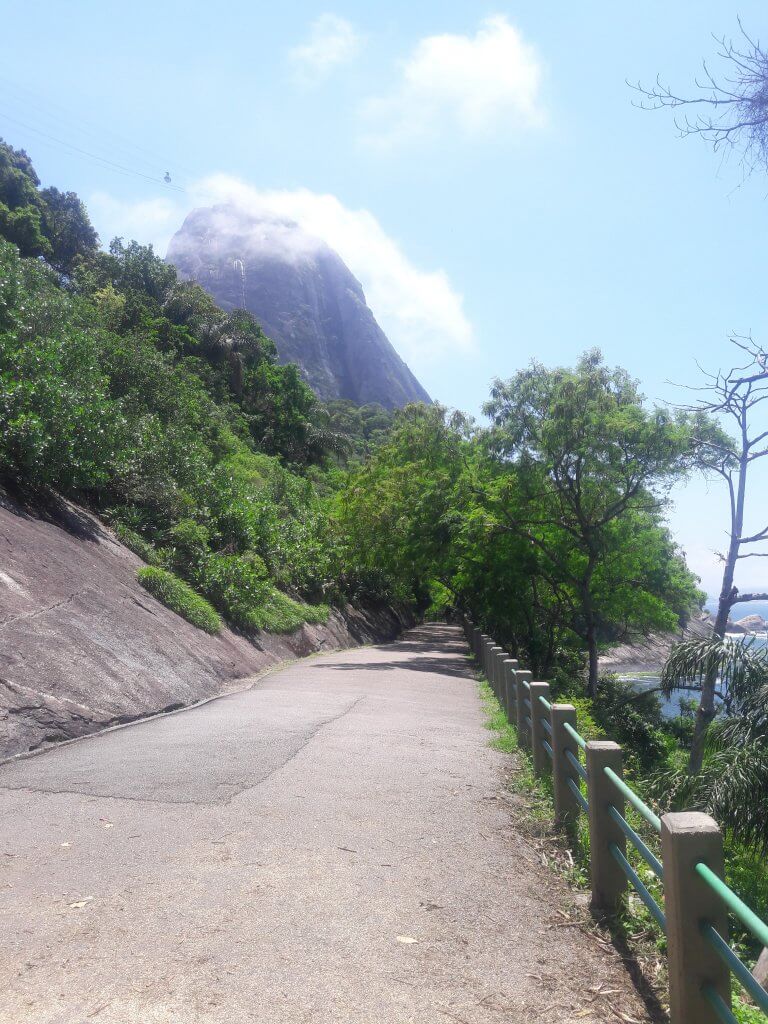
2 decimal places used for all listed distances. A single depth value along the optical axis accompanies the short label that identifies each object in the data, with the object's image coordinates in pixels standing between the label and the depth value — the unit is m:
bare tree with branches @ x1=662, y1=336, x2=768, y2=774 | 14.41
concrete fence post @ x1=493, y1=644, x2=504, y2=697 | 15.08
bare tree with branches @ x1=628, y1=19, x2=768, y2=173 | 5.02
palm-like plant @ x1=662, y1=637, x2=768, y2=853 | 11.61
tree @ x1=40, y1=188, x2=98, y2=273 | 55.28
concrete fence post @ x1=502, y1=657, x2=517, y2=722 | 11.54
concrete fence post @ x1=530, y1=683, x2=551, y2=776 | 8.06
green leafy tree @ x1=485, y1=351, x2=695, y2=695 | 21.88
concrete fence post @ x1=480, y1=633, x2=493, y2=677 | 18.31
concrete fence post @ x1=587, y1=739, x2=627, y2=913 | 4.87
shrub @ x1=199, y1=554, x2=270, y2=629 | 18.39
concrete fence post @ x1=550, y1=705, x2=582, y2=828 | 6.46
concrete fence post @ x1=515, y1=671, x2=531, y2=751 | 9.66
